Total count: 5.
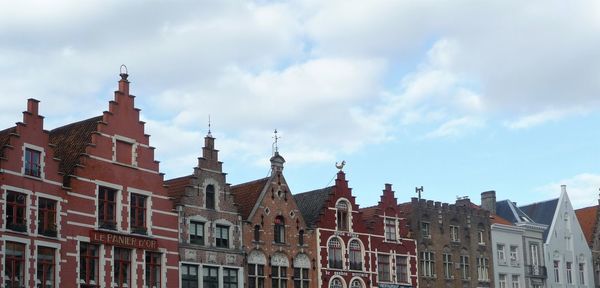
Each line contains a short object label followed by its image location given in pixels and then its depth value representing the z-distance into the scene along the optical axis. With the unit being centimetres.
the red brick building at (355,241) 5956
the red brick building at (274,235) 5547
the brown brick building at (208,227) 5212
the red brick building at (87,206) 4469
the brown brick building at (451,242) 6594
